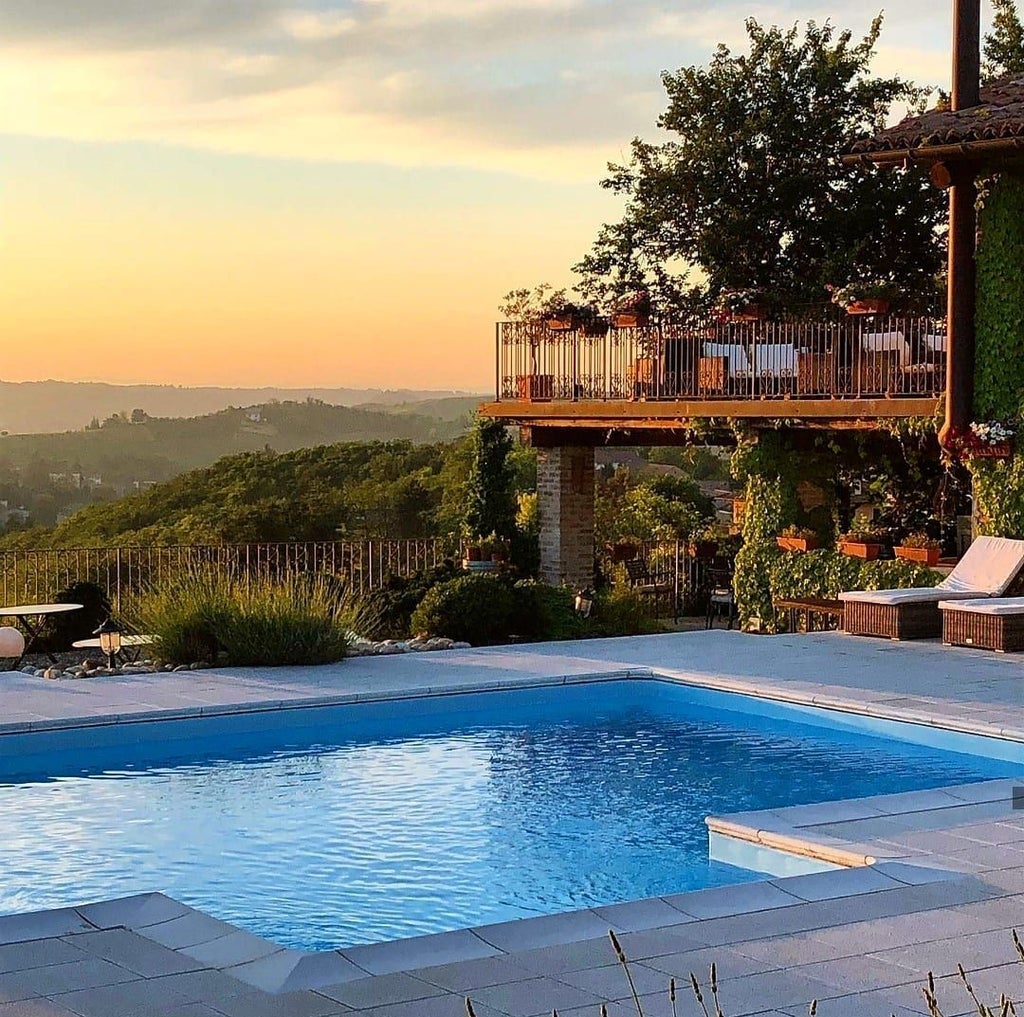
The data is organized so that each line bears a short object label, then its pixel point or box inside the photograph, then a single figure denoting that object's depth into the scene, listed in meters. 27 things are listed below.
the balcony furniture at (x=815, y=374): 17.78
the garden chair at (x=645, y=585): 21.48
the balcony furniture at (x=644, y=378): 20.08
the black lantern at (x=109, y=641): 13.22
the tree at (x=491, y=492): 21.88
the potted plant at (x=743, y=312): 19.30
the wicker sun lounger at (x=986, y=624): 13.56
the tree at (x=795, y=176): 26.16
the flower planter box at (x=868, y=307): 17.56
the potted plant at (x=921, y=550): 16.59
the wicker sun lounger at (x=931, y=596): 14.48
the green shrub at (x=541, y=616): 15.92
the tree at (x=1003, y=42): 25.69
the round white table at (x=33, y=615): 14.46
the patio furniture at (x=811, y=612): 16.22
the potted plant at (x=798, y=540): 18.09
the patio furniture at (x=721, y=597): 20.44
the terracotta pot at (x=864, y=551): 17.11
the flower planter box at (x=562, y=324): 21.09
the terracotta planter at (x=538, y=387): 21.75
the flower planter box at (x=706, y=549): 21.78
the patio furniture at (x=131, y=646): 13.75
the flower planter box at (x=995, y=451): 15.55
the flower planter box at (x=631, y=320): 20.69
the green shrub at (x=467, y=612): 15.22
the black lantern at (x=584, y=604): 17.73
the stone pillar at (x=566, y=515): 22.19
